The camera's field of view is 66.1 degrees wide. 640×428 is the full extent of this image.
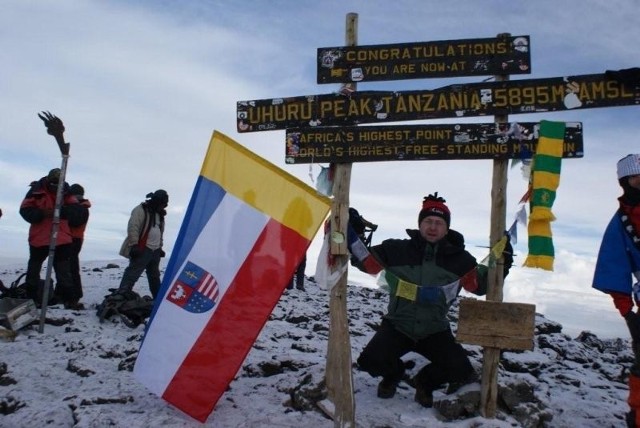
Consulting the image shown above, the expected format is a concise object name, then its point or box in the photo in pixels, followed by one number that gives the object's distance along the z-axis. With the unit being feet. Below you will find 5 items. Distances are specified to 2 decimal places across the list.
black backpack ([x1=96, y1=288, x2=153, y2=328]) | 23.81
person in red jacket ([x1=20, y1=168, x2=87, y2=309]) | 24.08
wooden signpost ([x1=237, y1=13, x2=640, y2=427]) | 15.10
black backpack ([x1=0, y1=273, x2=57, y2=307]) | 24.52
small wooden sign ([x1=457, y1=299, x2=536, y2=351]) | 14.87
